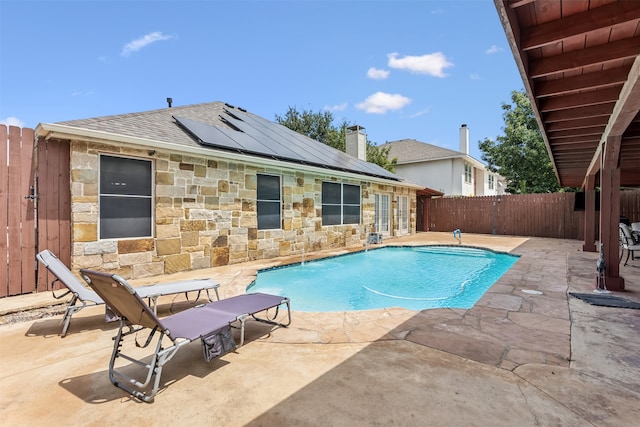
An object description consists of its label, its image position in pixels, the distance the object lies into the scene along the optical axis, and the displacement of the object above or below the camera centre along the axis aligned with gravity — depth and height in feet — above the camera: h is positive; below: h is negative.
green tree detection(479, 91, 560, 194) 66.18 +13.12
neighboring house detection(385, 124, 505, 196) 70.38 +11.12
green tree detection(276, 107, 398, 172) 94.22 +27.32
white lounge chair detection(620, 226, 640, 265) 22.87 -2.13
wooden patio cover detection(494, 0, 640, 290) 8.91 +5.25
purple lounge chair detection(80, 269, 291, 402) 7.82 -3.37
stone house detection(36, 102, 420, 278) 18.92 +1.69
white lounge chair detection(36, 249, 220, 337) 12.00 -3.36
